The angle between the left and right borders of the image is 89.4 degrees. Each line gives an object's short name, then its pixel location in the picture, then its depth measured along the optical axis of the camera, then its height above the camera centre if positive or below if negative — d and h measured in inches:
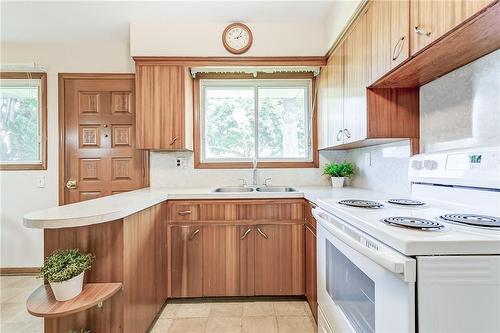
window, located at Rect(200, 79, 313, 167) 106.0 +19.2
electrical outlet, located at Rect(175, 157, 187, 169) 103.5 +1.3
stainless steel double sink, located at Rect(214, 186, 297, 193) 96.2 -9.1
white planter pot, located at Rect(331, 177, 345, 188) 94.0 -5.9
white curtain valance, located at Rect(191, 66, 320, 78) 95.2 +36.9
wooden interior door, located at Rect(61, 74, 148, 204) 105.4 +10.8
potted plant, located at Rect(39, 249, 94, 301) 45.7 -19.4
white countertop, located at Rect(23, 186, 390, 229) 44.2 -8.9
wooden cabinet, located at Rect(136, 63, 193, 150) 90.4 +21.1
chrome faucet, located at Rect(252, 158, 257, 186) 100.9 -2.4
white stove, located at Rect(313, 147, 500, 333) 25.0 -10.1
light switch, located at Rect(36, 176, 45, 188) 106.3 -6.3
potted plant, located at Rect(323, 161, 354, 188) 93.5 -2.5
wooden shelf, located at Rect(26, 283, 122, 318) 44.3 -25.0
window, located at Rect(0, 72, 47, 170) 106.6 +19.3
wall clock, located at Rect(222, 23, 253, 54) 92.1 +46.7
